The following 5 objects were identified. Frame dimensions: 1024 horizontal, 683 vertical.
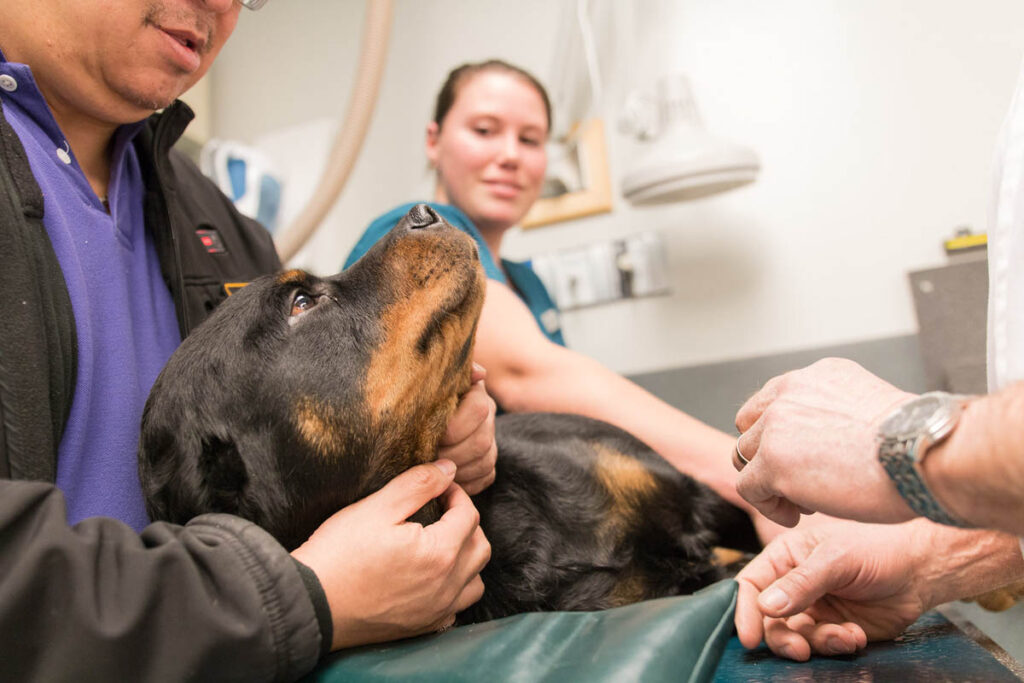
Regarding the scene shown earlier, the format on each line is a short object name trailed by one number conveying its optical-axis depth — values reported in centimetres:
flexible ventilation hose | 239
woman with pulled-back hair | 162
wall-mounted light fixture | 208
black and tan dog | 98
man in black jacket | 69
